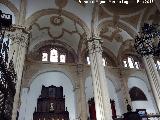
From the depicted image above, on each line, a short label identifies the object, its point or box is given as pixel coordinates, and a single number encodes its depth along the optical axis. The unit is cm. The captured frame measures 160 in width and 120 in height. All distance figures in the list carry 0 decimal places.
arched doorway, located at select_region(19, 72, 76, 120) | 910
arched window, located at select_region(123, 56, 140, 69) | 1223
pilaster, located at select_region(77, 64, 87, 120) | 937
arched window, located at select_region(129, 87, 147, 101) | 1102
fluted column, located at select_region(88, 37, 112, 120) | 655
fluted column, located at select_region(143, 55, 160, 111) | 776
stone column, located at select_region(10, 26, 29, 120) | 598
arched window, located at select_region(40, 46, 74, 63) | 1103
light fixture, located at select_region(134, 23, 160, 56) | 553
